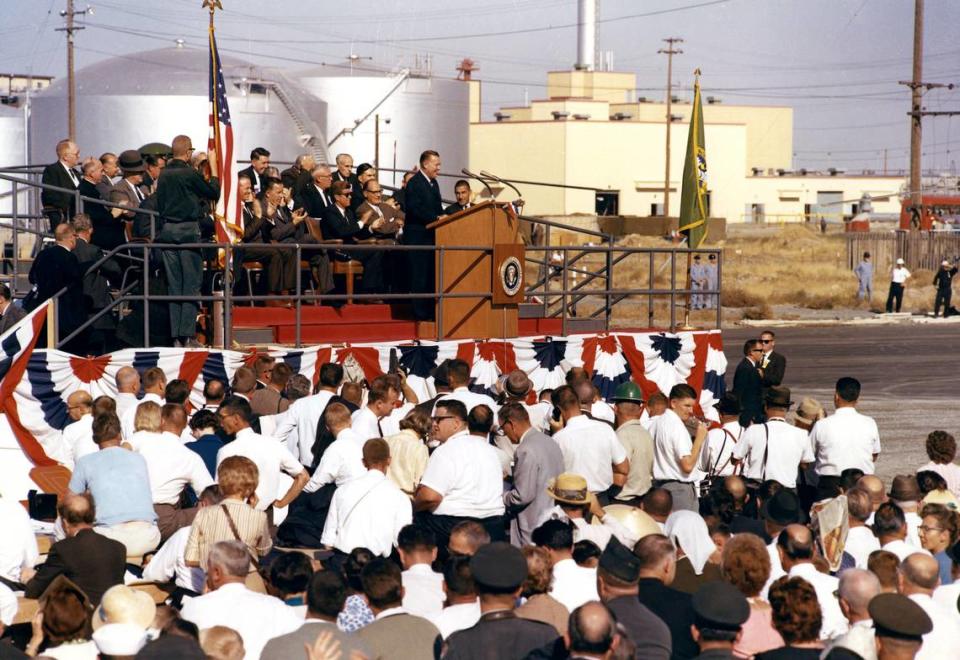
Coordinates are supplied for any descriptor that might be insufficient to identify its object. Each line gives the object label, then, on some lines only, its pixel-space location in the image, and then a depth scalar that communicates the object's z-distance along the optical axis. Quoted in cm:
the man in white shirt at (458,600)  1266
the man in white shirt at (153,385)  2112
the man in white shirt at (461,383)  2077
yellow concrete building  17375
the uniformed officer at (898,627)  1073
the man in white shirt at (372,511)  1620
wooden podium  2894
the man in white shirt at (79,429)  1898
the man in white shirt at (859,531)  1620
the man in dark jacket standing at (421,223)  2925
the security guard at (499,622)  1129
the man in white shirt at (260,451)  1805
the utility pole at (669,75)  14475
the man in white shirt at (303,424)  2047
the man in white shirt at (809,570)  1377
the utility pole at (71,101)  9532
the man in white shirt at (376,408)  1986
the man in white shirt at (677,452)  2097
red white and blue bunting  2328
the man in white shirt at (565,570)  1388
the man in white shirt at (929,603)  1224
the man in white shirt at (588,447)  1950
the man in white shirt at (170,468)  1778
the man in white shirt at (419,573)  1374
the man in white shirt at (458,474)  1777
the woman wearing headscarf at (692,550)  1529
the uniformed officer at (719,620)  1103
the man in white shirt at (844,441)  2166
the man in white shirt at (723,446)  2298
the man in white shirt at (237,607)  1244
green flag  3650
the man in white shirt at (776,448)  2189
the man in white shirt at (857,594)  1224
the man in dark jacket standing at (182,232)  2591
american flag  2605
